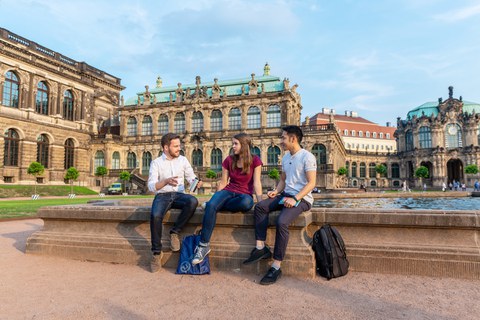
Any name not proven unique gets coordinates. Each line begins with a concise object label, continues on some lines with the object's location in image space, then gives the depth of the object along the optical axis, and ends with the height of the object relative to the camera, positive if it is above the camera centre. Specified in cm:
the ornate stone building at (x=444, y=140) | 6200 +644
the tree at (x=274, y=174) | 3988 +4
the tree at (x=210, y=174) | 4153 +13
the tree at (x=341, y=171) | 4805 +38
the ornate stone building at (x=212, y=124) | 4362 +735
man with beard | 500 -26
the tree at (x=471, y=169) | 5630 +54
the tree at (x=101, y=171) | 4444 +72
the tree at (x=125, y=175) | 4250 +8
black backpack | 447 -109
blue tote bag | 476 -125
